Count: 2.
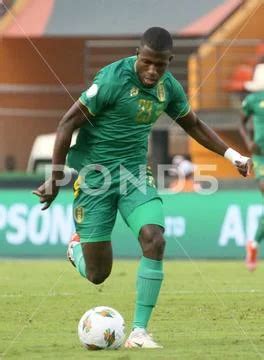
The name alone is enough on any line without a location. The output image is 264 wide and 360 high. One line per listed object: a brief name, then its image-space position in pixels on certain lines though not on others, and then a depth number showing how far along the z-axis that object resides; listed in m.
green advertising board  36.97
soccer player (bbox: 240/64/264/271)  32.34
